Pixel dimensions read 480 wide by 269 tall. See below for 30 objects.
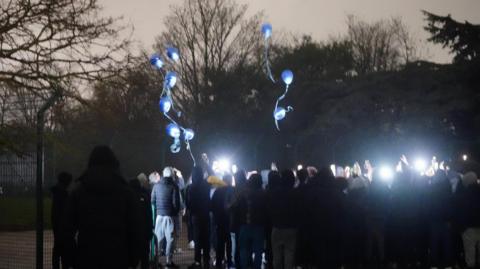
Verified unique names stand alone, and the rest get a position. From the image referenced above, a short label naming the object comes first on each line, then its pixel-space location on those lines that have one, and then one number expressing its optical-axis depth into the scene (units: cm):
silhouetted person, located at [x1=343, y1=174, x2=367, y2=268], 1198
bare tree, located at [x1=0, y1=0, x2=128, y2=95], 1206
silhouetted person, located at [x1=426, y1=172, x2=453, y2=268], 1277
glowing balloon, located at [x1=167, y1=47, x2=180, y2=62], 2385
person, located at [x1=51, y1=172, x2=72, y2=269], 1189
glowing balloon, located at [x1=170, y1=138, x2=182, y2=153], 2323
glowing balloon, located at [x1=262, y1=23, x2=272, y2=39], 2567
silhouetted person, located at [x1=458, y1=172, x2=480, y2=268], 1282
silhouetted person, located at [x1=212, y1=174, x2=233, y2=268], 1329
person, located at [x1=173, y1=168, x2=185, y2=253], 1648
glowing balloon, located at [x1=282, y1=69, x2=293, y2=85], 2653
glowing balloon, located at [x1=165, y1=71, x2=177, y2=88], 2215
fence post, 1116
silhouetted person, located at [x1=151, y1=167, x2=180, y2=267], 1416
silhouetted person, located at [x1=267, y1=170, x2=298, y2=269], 1144
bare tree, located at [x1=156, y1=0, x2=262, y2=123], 4122
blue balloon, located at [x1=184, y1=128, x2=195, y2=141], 2464
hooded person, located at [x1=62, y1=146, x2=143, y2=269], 704
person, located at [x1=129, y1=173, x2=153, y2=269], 1208
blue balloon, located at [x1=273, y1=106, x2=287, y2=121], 2753
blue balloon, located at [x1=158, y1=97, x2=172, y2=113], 2244
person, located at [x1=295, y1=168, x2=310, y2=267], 1142
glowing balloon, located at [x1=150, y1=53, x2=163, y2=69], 1905
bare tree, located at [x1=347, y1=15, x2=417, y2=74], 5022
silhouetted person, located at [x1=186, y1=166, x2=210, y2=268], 1334
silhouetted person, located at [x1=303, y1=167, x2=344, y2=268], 1138
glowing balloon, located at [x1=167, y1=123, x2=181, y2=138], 2256
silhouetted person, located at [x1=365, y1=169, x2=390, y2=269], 1264
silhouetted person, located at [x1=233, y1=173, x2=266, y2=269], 1184
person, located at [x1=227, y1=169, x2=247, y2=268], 1212
